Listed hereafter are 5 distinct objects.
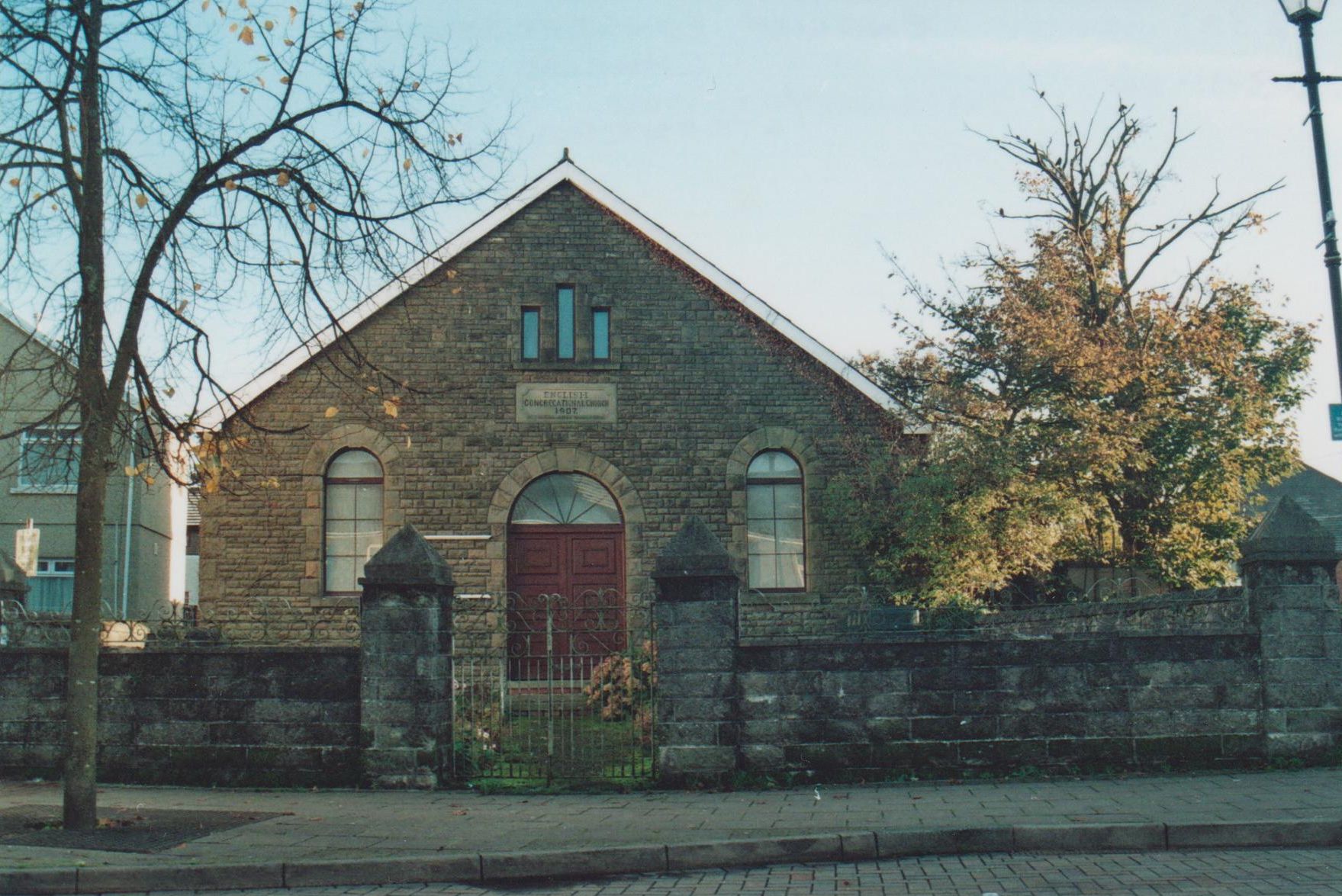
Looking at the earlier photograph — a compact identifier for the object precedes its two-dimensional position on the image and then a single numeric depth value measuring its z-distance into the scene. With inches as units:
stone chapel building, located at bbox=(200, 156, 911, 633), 745.0
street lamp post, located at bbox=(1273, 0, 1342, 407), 434.0
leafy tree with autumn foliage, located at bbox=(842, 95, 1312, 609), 712.4
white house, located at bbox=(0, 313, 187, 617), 1035.9
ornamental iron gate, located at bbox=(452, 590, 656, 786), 429.1
